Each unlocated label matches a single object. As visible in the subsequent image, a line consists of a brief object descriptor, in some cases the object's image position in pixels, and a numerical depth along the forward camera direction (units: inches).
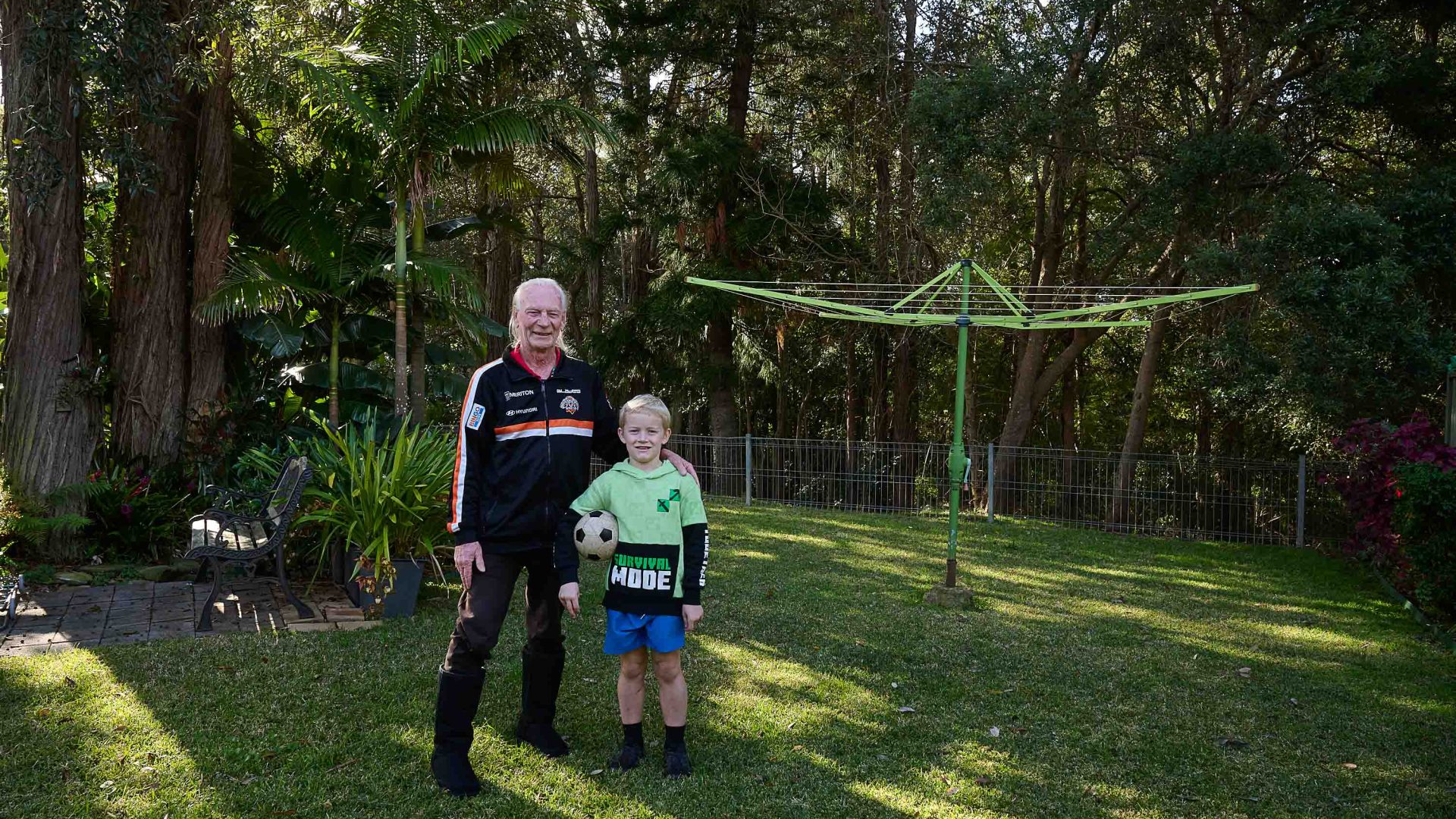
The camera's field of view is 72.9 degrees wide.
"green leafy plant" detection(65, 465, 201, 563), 307.4
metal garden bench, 236.4
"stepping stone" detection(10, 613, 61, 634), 227.8
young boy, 146.6
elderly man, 146.4
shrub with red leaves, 323.6
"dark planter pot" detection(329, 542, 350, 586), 278.8
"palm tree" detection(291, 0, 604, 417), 337.7
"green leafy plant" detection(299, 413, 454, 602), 251.4
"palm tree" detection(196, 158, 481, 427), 338.0
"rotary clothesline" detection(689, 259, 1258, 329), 253.4
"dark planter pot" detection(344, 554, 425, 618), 246.8
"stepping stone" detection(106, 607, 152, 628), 236.3
